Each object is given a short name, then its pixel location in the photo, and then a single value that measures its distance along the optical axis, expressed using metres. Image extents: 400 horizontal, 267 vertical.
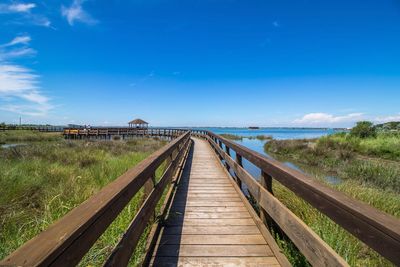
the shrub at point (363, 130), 20.06
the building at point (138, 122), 48.72
